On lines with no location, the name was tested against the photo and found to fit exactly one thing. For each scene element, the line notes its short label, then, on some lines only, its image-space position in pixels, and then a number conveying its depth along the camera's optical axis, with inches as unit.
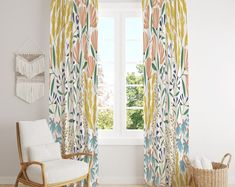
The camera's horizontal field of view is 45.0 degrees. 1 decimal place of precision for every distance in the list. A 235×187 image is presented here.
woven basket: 134.2
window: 159.9
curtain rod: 157.4
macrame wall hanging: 156.1
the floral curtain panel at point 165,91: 148.7
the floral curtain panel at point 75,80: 149.1
